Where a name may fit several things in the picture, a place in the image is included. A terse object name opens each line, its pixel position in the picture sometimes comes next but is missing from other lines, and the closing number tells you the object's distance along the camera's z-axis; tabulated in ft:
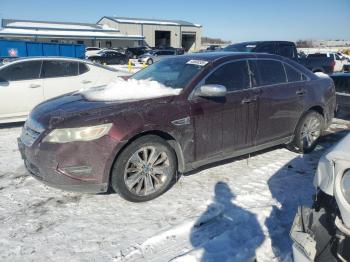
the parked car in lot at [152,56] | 109.16
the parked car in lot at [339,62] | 71.96
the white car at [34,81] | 23.16
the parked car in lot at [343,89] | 24.68
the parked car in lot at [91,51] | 119.01
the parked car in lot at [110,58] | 110.34
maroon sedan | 11.66
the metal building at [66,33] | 160.25
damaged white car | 6.67
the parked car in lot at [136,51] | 141.69
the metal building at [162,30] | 213.66
